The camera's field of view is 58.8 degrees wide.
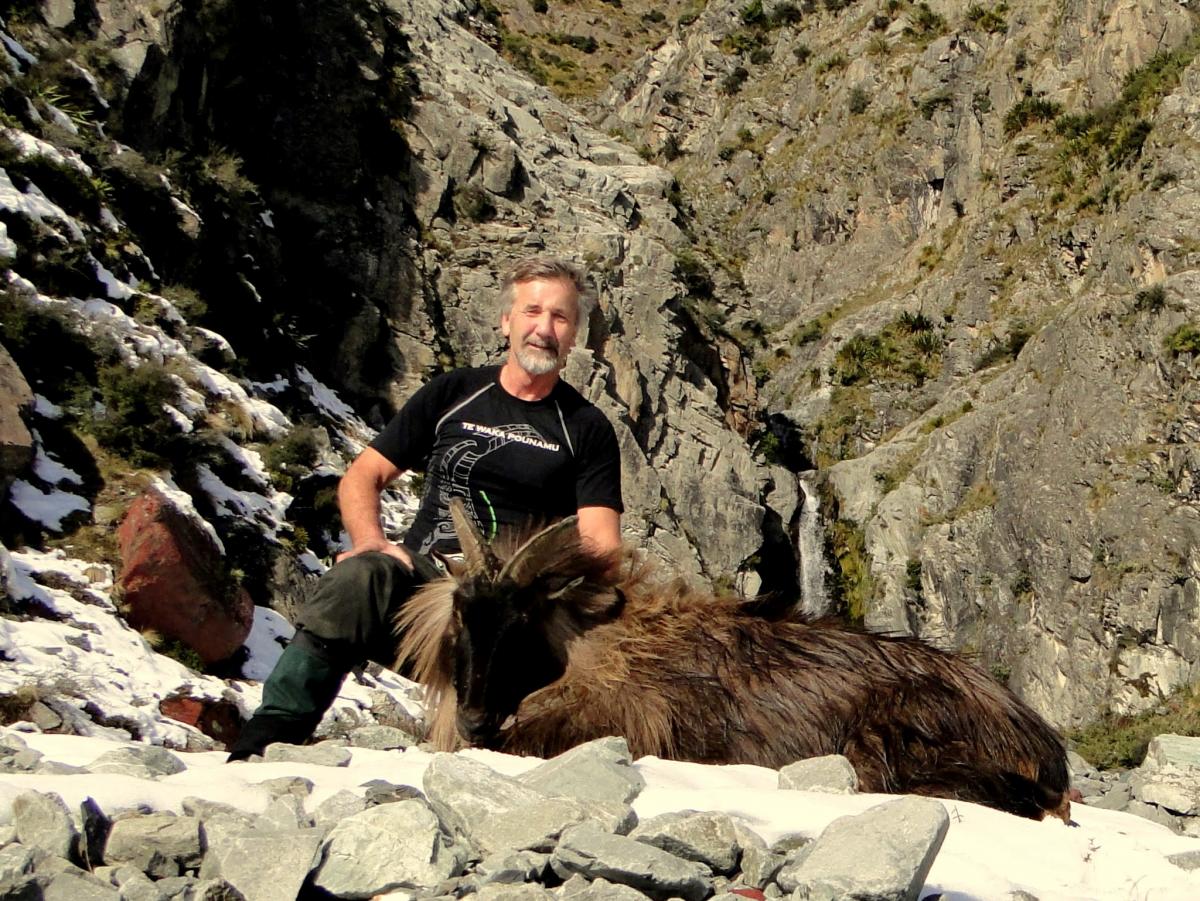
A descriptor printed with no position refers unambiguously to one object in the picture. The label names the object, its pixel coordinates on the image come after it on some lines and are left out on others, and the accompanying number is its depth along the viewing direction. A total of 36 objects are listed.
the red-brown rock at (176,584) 8.13
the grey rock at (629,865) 2.20
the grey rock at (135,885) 2.12
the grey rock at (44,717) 6.01
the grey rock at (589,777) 2.77
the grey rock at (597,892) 2.12
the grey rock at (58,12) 15.77
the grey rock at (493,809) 2.39
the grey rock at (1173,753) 7.01
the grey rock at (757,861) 2.34
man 4.60
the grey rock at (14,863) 2.00
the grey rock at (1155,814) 5.43
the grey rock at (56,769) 2.85
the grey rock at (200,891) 2.13
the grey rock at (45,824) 2.20
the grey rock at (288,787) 2.82
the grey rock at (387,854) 2.27
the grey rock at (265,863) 2.17
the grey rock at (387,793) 2.68
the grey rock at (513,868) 2.24
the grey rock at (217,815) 2.42
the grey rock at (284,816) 2.53
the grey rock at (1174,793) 6.02
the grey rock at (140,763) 2.95
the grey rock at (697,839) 2.38
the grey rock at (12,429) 8.09
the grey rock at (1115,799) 6.81
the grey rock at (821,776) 3.15
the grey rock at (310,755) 3.36
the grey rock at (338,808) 2.59
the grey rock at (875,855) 2.13
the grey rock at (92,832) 2.26
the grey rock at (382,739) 4.24
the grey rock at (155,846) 2.28
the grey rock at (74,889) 2.03
